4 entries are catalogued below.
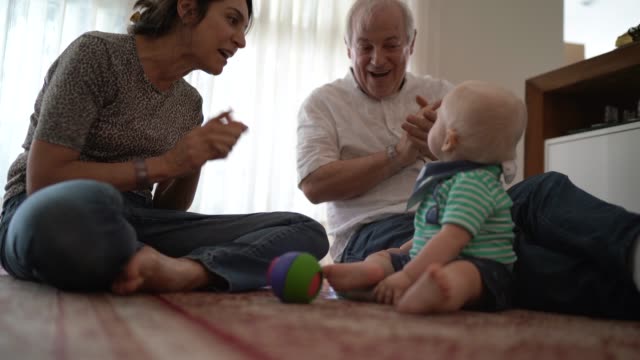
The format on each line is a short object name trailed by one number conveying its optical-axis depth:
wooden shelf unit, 1.95
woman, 0.87
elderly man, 0.96
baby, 0.90
